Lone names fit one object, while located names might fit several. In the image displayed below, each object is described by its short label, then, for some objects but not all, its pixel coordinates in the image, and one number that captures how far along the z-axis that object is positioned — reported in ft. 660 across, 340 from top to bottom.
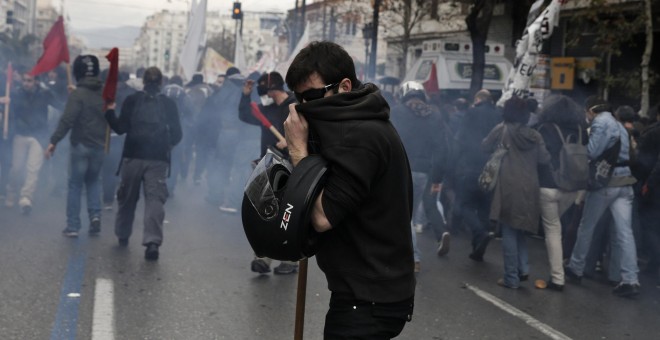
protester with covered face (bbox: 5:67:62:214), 41.04
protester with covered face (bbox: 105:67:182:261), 30.89
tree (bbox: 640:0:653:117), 47.43
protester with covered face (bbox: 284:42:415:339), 11.08
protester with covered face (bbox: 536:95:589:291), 29.04
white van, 66.23
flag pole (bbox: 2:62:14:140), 41.01
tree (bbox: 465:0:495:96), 64.75
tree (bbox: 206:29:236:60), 355.56
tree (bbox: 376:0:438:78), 108.78
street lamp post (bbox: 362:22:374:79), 112.37
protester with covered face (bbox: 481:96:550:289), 28.68
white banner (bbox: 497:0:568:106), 39.01
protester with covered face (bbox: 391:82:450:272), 32.35
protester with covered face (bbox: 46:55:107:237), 34.42
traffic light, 107.76
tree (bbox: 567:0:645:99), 55.29
